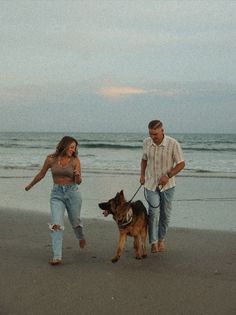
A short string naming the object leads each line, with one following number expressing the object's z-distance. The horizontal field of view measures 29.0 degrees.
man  5.84
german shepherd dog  5.31
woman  5.49
